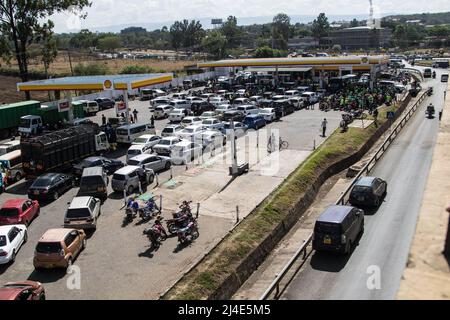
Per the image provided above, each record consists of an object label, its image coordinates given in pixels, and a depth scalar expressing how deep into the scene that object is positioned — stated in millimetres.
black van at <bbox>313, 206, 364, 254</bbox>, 19438
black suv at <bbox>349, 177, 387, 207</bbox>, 25203
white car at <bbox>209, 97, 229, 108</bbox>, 53766
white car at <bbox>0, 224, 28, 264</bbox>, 18953
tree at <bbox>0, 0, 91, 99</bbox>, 52812
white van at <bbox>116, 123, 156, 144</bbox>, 36969
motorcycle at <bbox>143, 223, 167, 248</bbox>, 20125
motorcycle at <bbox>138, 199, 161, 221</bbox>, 23188
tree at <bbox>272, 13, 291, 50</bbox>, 158750
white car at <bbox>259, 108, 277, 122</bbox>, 45328
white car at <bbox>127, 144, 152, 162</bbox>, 32531
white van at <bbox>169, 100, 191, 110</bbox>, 51906
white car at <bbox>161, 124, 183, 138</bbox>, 38178
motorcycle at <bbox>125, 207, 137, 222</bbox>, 23297
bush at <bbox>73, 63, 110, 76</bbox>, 79750
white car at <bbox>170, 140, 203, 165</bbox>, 32969
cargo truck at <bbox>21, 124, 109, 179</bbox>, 28547
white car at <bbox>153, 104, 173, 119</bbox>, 49250
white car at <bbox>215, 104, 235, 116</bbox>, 47991
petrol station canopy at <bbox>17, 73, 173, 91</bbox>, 39688
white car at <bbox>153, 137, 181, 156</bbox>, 33219
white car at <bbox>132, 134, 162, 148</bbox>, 35000
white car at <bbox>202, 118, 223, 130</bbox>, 40200
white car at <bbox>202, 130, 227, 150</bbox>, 36062
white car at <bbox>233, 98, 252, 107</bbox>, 52681
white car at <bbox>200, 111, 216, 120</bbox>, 46425
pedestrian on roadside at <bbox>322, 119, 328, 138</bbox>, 39794
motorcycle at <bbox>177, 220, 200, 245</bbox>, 20547
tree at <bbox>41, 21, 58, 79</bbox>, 56406
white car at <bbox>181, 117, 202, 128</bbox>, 41906
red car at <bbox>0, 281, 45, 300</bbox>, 14727
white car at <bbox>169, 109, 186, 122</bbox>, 46906
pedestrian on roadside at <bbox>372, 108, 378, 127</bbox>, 45488
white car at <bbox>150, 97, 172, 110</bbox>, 53594
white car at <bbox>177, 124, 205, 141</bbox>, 36906
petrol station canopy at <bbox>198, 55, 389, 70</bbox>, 63844
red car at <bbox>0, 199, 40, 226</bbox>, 22328
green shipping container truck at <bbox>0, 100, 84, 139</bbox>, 41812
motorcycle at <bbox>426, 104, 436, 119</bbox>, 50875
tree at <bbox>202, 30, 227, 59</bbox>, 125394
